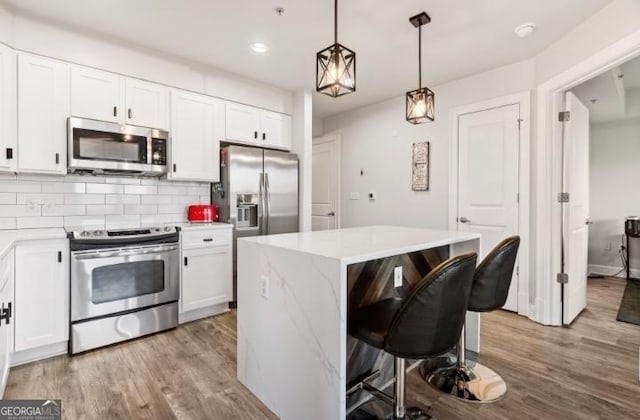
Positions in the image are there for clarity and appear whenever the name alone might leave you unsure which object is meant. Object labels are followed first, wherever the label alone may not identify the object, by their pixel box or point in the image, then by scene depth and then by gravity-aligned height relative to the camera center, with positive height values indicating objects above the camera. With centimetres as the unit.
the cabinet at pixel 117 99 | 276 +96
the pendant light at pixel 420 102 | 249 +81
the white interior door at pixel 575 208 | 303 +1
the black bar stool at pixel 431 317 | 130 -45
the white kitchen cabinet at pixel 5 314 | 175 -58
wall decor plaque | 407 +52
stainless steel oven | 248 -63
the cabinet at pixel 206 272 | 308 -63
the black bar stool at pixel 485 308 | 191 -59
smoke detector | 263 +147
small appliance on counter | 352 -7
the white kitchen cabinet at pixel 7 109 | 238 +72
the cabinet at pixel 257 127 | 370 +96
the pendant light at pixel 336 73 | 179 +75
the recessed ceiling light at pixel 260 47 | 301 +149
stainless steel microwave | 269 +51
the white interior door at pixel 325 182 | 529 +42
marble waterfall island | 142 -50
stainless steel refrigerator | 352 +18
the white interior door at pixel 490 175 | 336 +36
